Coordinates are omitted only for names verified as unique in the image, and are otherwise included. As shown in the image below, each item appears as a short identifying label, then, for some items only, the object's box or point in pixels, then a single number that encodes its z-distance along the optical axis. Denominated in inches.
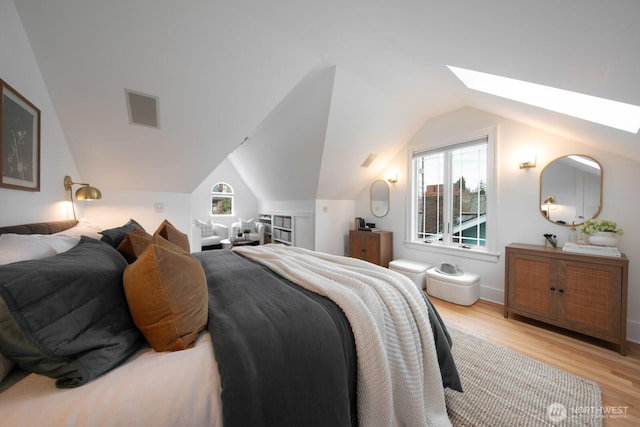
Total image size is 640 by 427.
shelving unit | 197.8
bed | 24.8
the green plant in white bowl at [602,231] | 82.0
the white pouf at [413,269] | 128.3
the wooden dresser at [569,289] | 74.9
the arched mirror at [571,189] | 91.0
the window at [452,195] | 122.9
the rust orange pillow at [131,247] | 53.8
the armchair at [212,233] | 217.8
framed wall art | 49.8
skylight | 67.5
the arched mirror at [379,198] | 165.9
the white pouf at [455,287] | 110.8
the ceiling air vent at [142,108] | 82.8
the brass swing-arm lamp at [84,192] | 78.5
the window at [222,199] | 260.8
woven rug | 52.3
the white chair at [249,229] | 227.3
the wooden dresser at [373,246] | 152.9
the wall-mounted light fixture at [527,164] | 103.1
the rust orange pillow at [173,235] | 70.5
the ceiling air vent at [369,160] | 150.3
